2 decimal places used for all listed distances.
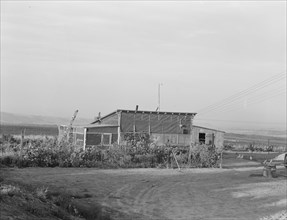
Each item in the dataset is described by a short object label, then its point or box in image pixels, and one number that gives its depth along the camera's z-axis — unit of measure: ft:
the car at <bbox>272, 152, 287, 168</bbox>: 105.40
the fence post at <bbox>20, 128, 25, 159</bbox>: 96.99
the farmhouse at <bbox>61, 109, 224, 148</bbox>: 141.18
